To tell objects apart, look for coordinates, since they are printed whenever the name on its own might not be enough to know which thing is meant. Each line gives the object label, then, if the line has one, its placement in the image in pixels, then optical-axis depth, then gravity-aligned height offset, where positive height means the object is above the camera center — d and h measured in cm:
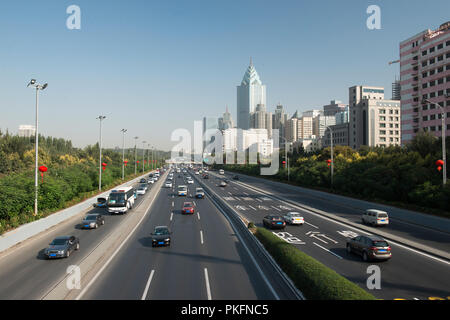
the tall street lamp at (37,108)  2790 +505
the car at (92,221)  2731 -548
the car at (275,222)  2641 -533
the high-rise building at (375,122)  11931 +1570
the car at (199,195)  4919 -546
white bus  3494 -462
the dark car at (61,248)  1855 -538
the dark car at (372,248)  1739 -510
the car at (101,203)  4059 -557
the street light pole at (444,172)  2756 -98
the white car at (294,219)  2840 -543
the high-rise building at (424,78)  7450 +2194
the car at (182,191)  5173 -509
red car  3419 -539
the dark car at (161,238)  2103 -533
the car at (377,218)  2748 -522
